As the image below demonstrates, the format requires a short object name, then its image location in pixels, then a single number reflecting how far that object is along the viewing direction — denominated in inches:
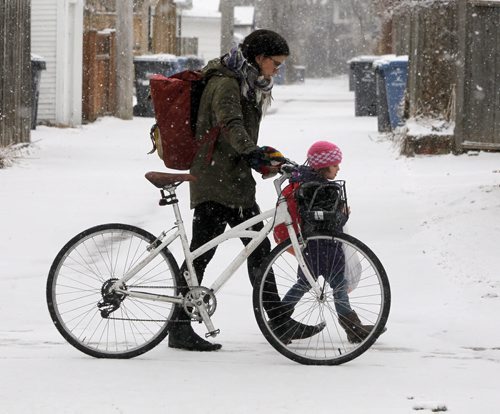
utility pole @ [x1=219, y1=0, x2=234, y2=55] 1752.0
